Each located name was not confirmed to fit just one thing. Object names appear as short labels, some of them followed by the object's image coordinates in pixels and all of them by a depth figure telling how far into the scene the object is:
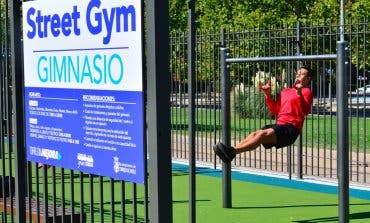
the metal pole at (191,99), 9.18
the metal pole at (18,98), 9.28
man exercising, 16.83
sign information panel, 6.75
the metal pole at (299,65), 22.37
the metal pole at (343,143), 11.80
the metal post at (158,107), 6.45
